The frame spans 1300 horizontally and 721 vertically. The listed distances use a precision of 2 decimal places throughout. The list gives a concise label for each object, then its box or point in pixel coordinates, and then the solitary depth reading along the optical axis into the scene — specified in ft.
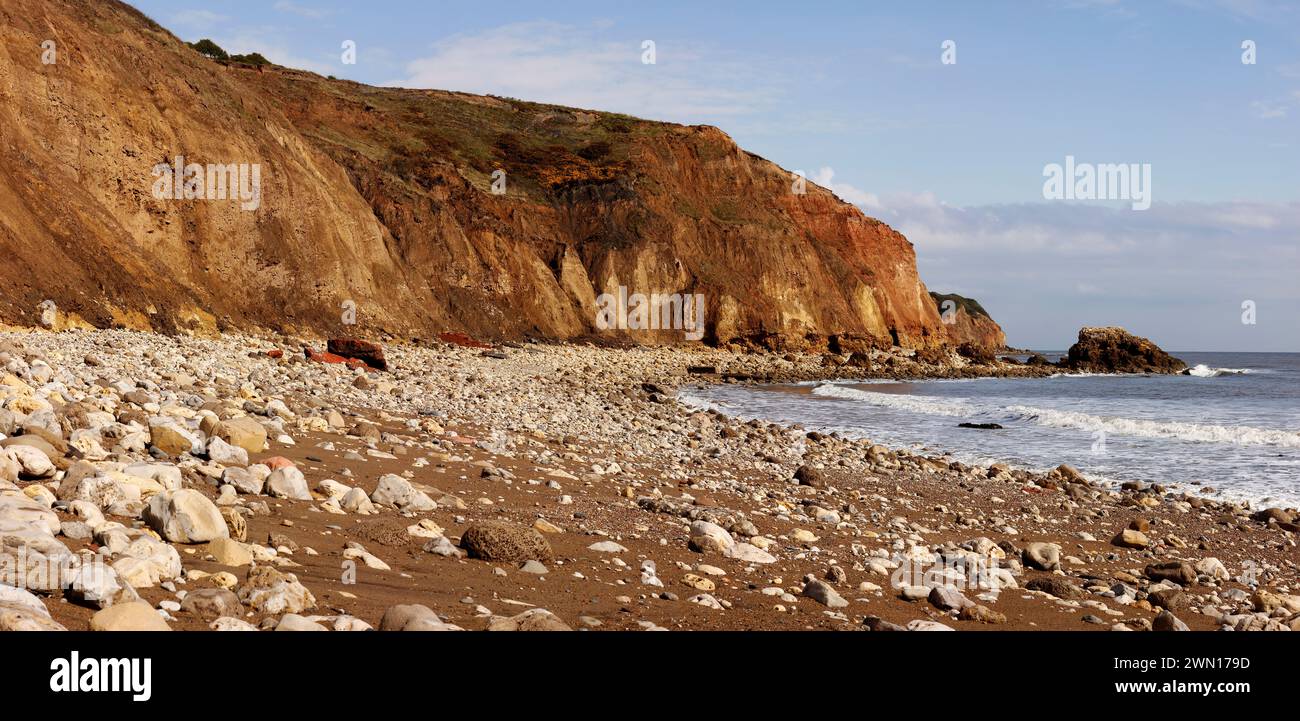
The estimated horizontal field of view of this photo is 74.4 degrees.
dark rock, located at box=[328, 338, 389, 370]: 72.33
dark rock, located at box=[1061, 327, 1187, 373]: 250.78
